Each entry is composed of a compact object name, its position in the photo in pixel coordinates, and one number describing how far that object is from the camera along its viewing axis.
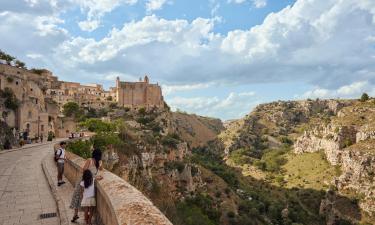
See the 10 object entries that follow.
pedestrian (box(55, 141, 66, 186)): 12.60
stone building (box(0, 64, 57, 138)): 38.78
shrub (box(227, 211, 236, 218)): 56.00
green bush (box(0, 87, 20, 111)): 37.88
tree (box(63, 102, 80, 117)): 73.39
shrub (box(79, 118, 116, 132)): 45.43
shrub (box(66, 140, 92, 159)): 24.49
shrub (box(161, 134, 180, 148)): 64.22
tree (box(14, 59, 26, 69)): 63.60
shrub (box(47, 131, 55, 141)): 44.47
